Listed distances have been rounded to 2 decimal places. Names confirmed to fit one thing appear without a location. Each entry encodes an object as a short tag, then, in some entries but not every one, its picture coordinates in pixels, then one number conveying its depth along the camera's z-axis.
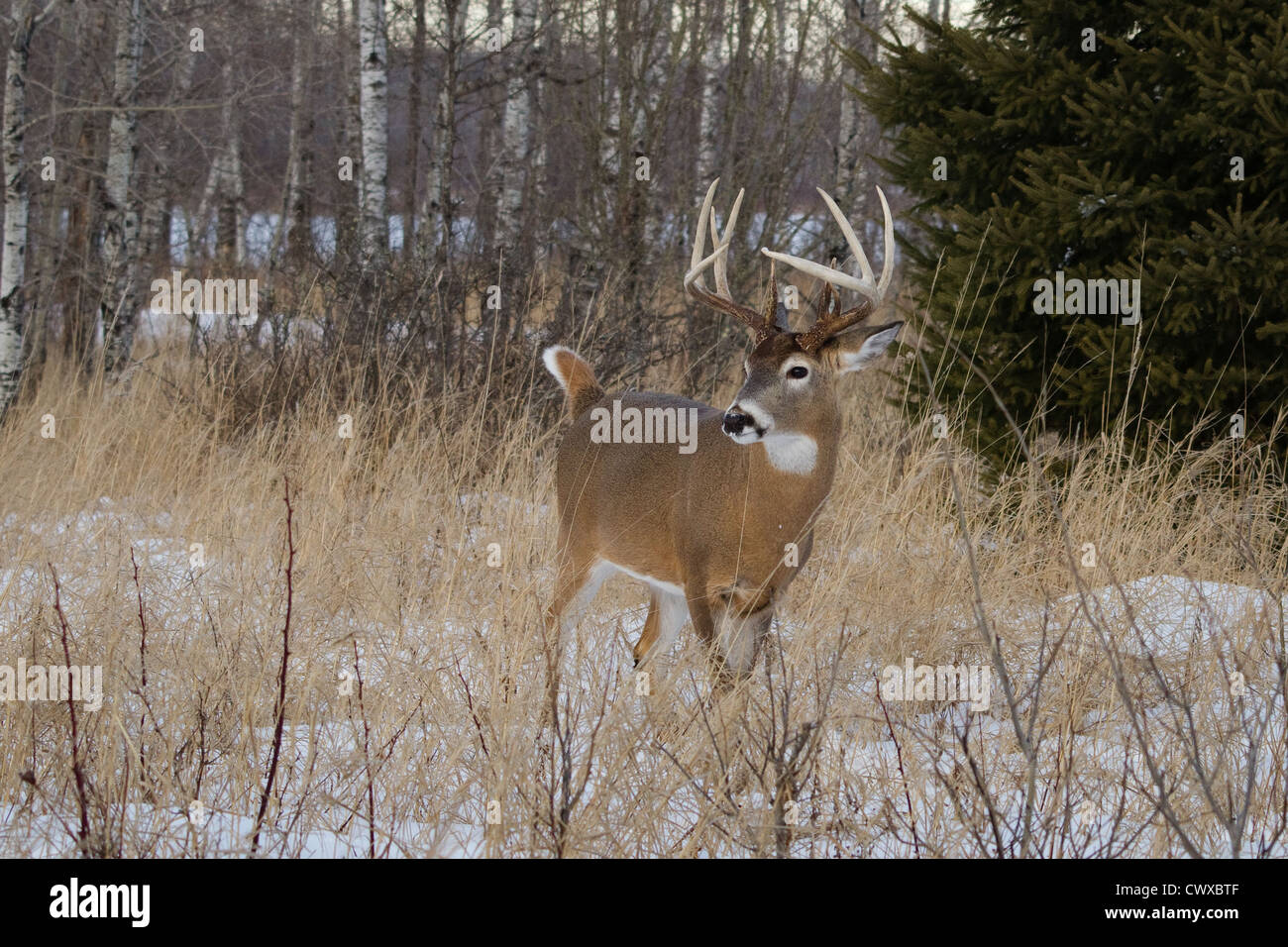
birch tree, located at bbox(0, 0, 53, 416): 15.08
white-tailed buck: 8.05
